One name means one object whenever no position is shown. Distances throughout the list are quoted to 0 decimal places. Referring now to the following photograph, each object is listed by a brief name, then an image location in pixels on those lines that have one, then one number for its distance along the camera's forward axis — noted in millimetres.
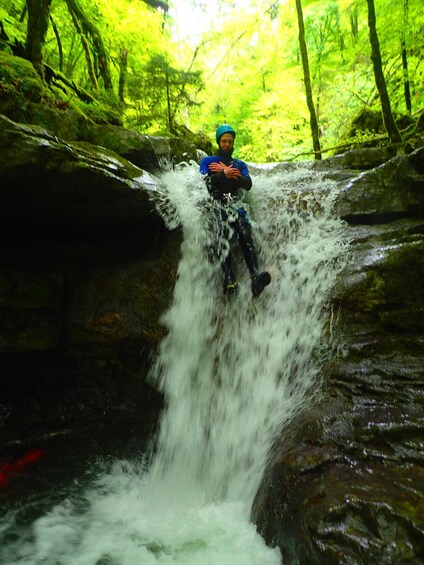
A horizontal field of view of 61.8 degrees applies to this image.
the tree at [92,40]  7355
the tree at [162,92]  10250
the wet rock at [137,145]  6940
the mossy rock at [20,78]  5352
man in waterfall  5184
